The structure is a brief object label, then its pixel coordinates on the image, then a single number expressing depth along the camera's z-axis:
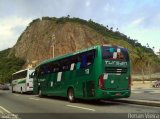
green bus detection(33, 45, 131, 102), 7.96
